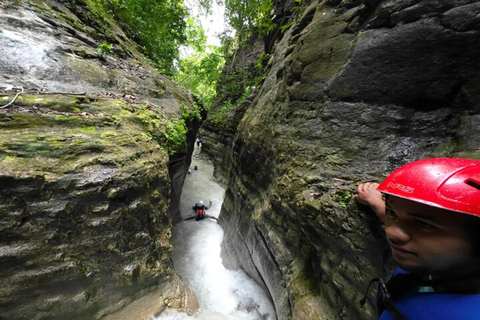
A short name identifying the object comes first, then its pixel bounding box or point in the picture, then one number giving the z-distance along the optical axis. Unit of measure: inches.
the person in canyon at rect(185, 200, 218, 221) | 382.6
